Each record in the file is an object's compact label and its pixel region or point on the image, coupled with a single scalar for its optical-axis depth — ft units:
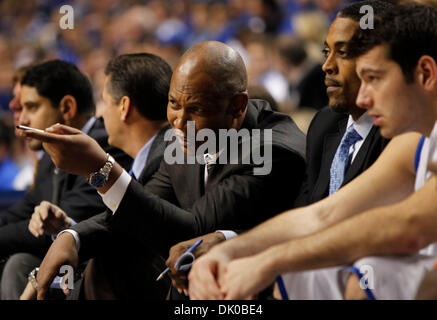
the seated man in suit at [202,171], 14.56
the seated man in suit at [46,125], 21.85
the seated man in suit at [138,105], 20.51
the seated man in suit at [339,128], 15.24
